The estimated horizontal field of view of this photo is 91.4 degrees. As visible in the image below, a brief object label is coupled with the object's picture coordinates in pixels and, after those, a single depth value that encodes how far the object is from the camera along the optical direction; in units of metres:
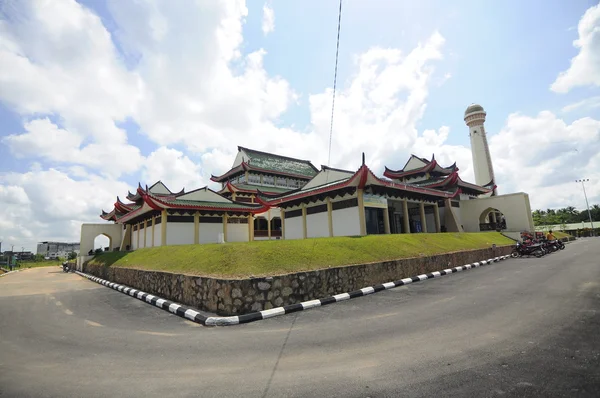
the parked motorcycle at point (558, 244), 22.16
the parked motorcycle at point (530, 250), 19.48
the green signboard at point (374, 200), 19.81
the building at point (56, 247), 98.24
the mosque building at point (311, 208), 20.69
